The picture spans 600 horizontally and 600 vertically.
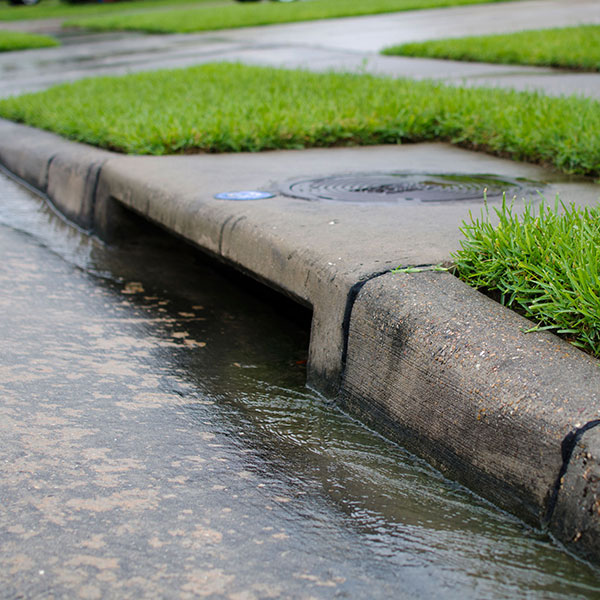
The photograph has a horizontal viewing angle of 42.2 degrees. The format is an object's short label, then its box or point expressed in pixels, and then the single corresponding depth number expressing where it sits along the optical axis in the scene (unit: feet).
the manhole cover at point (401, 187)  9.41
